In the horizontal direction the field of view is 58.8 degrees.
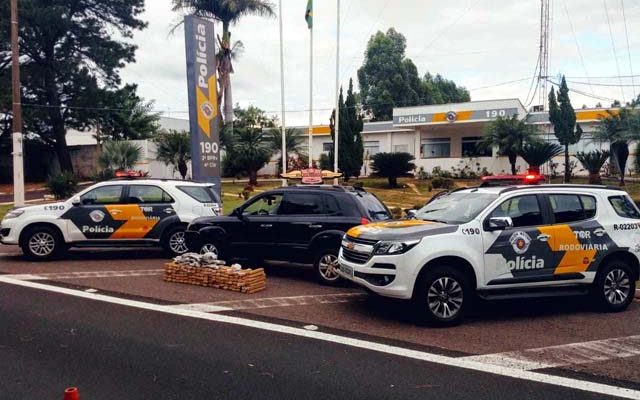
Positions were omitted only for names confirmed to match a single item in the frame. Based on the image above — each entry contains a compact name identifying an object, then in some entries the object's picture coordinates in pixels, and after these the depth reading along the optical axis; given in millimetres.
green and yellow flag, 26500
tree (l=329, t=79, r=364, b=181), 32469
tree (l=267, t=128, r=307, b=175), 34062
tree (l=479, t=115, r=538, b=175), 30672
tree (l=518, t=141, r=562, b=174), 27047
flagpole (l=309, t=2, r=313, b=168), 26641
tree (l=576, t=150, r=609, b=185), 27641
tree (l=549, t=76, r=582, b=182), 30484
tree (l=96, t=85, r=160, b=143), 40125
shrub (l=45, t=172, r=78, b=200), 26031
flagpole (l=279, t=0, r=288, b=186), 27906
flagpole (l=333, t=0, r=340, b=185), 27094
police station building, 34625
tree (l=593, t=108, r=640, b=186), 28781
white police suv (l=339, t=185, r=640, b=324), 7133
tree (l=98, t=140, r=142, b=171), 30859
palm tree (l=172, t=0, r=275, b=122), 37781
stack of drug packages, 9062
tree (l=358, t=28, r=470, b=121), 57781
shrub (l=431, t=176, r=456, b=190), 30844
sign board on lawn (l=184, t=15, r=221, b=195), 16031
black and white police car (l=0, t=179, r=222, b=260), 11508
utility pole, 17969
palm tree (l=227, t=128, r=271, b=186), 31938
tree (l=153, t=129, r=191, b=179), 29578
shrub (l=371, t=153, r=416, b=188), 31750
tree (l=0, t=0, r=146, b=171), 37688
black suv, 9680
